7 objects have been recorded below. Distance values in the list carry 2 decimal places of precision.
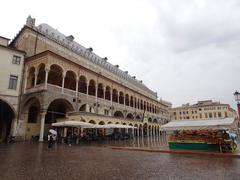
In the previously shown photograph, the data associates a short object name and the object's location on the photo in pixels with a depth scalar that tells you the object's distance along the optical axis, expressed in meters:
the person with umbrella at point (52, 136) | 14.03
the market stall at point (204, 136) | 11.31
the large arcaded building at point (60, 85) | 21.34
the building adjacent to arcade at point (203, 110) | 72.62
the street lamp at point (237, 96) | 11.62
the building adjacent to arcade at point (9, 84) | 21.23
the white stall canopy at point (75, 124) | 17.06
